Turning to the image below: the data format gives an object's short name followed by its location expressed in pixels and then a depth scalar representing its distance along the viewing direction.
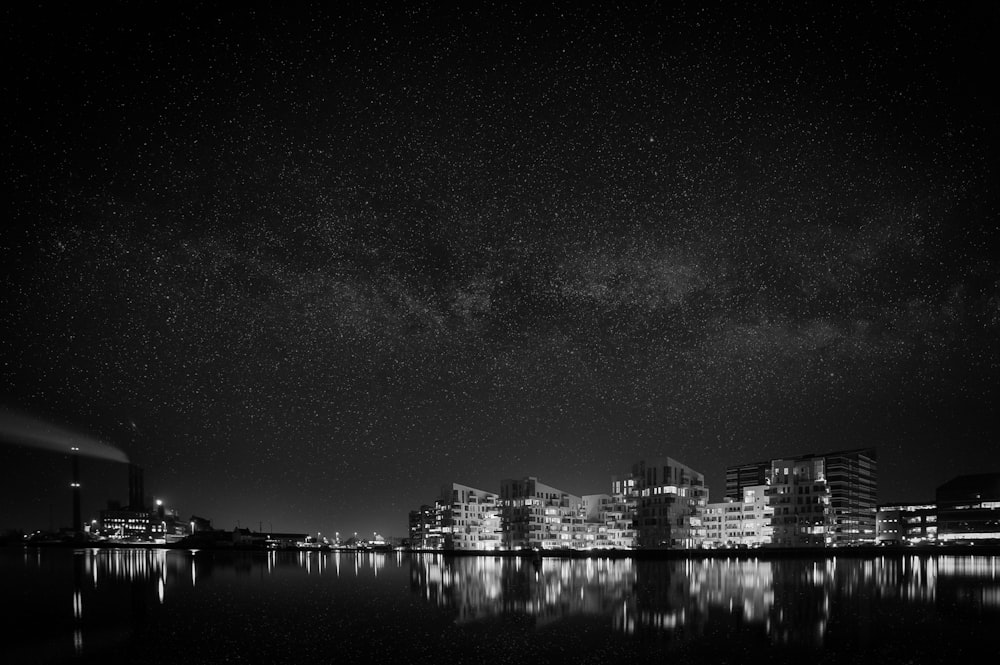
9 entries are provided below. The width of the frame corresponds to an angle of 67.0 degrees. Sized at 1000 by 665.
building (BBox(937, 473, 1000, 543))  170.75
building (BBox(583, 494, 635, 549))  141.41
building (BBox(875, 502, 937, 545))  190.12
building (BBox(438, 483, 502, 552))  169.88
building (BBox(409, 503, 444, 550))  182.38
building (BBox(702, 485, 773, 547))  132.50
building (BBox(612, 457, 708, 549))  130.38
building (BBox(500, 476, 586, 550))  155.62
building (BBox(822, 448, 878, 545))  141.38
